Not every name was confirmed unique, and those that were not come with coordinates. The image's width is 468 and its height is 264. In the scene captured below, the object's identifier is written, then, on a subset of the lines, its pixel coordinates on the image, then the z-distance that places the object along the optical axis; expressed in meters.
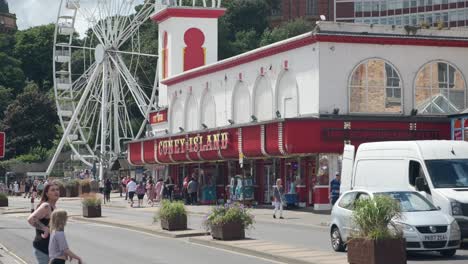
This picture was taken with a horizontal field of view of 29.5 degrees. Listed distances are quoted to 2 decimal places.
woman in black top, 12.24
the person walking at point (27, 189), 78.66
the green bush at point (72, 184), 73.88
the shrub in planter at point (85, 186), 69.25
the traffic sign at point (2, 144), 24.56
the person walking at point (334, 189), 37.00
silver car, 19.27
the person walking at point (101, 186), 71.12
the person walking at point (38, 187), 47.00
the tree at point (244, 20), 111.47
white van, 22.47
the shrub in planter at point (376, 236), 16.69
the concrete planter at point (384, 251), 16.67
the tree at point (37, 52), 129.75
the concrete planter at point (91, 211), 39.03
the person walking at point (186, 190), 53.75
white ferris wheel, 67.19
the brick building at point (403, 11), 101.25
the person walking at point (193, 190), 52.46
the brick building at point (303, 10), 123.25
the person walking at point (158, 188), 56.53
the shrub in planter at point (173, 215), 28.30
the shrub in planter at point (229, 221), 24.31
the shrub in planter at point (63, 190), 72.94
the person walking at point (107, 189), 58.84
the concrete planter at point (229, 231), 24.36
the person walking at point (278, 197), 36.53
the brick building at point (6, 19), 162.38
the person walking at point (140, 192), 53.94
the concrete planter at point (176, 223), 28.44
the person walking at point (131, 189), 53.09
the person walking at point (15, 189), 85.31
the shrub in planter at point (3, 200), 52.25
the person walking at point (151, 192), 56.56
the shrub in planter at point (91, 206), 38.99
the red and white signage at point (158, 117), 66.11
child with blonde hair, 11.41
